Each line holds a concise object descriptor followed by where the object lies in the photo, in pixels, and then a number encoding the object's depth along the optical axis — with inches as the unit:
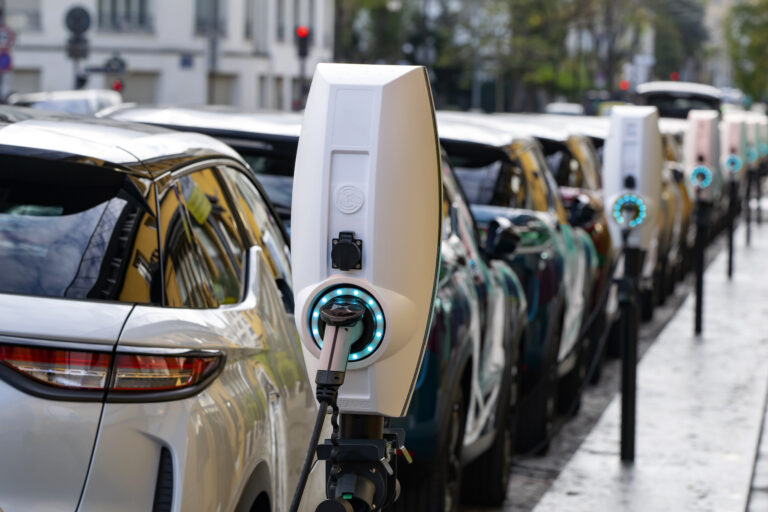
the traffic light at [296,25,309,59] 1309.1
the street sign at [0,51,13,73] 1148.5
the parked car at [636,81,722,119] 1770.4
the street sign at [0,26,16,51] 1151.6
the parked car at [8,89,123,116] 923.4
